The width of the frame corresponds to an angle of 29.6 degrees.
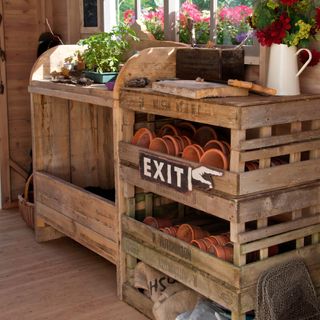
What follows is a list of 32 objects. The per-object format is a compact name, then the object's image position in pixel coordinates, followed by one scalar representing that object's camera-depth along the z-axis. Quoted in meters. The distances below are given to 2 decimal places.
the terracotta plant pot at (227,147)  2.70
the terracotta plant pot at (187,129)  3.17
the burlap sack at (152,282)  3.03
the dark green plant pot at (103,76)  3.46
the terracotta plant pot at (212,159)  2.65
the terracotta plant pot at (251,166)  2.54
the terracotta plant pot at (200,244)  2.70
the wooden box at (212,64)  2.87
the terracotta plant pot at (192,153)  2.74
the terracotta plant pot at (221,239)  2.70
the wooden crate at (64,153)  3.66
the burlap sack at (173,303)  2.89
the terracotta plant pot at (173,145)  2.89
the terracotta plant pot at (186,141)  2.91
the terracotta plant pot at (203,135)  3.05
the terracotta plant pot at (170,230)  2.92
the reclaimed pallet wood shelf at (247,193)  2.42
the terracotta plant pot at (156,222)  3.08
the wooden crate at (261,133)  2.40
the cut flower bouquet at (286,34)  2.62
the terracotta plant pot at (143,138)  3.05
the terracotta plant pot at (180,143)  2.90
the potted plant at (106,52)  3.55
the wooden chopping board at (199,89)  2.56
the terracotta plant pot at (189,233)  2.86
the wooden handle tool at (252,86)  2.60
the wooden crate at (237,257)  2.49
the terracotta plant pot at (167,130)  3.14
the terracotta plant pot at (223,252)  2.61
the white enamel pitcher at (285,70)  2.66
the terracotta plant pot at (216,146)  2.70
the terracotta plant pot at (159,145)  2.94
